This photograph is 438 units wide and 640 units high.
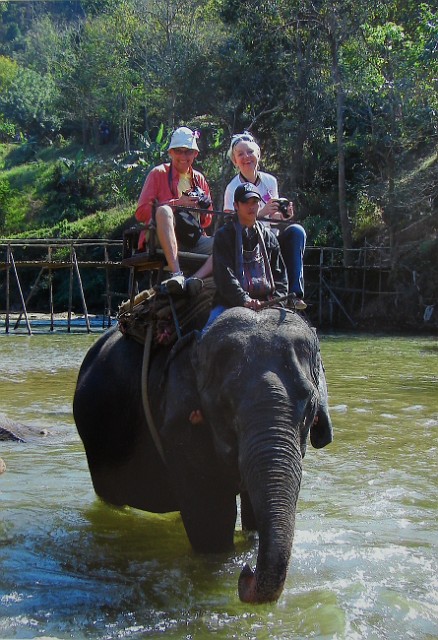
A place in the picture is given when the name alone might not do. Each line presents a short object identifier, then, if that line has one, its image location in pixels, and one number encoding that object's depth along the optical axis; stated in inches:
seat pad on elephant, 222.7
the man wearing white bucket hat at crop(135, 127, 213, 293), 242.4
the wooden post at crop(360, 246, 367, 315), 1231.5
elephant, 171.6
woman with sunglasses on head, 231.5
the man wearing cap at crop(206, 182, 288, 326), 208.5
